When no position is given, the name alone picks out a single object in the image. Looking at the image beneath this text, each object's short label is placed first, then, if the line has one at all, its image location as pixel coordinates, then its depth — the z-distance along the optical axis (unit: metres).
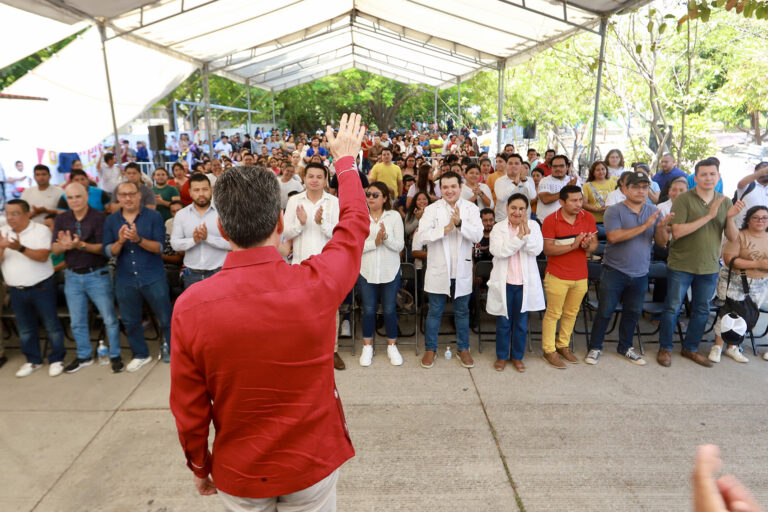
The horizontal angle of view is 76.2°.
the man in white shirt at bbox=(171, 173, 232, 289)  4.73
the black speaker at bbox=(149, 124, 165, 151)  14.24
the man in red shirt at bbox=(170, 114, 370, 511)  1.42
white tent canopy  7.27
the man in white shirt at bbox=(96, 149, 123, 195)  9.05
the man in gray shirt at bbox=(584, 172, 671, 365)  4.69
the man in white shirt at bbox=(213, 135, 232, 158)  20.03
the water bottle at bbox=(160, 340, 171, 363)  5.10
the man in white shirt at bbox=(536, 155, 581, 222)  6.82
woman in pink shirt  4.68
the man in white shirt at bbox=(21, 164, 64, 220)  6.24
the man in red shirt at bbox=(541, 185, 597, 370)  4.74
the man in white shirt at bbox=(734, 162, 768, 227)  6.26
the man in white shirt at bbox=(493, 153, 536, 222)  6.91
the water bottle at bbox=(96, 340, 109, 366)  5.10
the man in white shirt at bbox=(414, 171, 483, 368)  4.84
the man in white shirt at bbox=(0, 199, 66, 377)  4.64
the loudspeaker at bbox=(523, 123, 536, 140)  22.71
